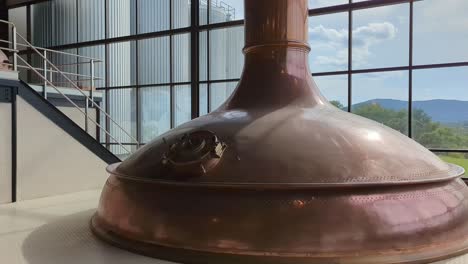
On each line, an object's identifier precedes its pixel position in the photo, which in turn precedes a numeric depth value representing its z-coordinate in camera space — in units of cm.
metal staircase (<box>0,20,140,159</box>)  918
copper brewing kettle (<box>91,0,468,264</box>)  219
